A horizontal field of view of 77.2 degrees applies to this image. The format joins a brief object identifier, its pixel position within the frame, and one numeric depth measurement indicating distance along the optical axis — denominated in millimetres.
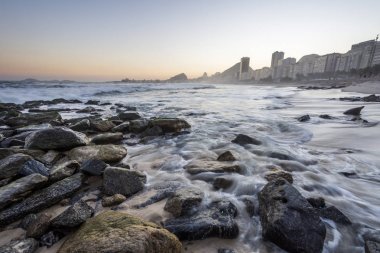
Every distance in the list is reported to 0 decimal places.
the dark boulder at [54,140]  5254
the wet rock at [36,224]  2648
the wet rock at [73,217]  2639
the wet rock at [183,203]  2955
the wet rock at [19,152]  4707
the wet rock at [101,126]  7773
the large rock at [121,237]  1888
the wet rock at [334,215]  2867
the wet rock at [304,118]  9371
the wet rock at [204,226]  2562
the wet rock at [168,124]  7742
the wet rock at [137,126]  7719
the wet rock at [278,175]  3865
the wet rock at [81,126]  7824
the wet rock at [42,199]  2947
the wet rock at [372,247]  2205
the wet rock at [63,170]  3809
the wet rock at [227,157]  4805
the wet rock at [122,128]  7764
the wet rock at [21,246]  2347
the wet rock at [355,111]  10203
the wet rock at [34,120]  9195
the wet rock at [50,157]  4704
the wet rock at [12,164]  3781
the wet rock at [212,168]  4316
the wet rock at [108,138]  6320
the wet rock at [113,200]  3309
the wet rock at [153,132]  7383
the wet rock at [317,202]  3130
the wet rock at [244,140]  6215
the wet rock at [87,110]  13128
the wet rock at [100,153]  4846
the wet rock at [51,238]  2531
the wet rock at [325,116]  9752
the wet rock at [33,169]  3795
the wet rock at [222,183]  3797
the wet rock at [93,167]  4078
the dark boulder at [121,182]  3592
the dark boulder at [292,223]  2334
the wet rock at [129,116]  9670
